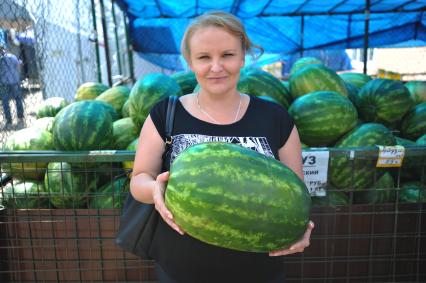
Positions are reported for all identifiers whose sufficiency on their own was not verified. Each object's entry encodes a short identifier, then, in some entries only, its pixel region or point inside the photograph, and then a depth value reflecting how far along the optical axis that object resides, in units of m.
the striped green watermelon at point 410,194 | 2.39
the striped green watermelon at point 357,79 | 3.66
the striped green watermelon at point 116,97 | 3.39
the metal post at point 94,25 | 5.38
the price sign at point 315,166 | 2.00
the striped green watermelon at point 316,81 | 2.97
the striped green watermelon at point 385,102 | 2.87
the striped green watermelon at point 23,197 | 2.31
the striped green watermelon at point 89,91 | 3.81
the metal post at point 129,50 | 7.78
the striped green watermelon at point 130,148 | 2.48
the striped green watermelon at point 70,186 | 2.35
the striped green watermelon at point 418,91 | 3.45
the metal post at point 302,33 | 8.14
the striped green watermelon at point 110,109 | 2.81
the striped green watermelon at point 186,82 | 3.22
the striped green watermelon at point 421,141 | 2.51
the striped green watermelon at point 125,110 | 3.20
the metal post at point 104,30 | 5.87
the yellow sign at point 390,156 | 1.96
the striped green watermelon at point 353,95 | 3.13
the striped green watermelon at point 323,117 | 2.53
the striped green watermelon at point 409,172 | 2.46
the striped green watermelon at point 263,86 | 2.90
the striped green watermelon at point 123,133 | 2.78
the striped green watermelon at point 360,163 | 2.27
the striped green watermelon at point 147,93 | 2.75
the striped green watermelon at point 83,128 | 2.45
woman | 1.42
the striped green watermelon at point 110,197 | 2.27
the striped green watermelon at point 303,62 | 3.85
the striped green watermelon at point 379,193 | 2.32
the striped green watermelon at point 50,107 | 3.67
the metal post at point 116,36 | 6.60
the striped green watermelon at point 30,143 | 2.56
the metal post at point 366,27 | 5.84
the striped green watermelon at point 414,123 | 2.85
